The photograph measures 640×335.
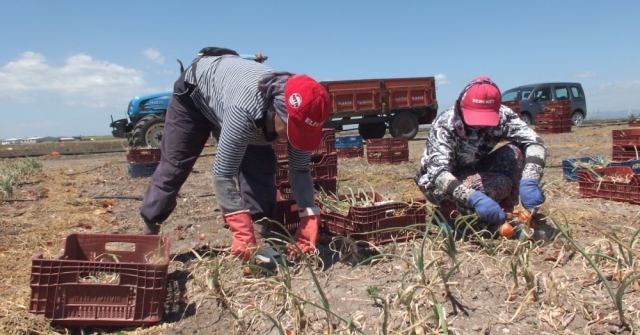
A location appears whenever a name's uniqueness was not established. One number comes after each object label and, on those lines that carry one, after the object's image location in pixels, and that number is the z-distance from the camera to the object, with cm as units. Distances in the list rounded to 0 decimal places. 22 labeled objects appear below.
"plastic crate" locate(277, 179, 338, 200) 451
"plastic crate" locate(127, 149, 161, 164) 816
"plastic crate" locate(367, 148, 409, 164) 940
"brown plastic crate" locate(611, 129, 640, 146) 653
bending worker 265
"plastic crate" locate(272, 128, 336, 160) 628
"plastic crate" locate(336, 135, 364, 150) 1056
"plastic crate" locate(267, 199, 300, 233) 366
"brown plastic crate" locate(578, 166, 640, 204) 489
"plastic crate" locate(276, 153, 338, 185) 504
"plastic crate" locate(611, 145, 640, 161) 654
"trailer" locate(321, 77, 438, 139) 1464
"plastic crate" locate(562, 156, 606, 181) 608
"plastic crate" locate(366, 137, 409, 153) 935
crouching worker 315
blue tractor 1155
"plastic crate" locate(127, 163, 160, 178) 827
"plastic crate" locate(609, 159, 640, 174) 552
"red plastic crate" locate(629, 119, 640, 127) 907
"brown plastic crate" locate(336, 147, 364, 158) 1043
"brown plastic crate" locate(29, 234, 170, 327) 236
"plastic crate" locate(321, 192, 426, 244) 319
